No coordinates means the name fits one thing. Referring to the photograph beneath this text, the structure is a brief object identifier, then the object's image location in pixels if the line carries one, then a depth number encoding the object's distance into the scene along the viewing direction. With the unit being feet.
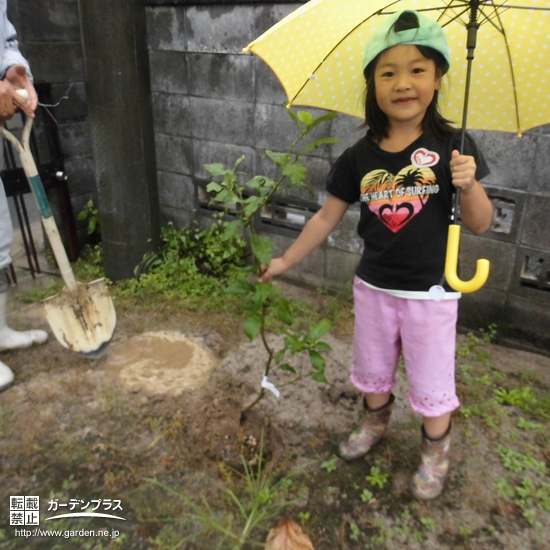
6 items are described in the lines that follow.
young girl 5.45
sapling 6.44
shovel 8.50
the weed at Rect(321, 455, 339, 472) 7.44
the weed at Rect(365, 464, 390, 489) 7.21
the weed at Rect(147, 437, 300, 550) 6.39
